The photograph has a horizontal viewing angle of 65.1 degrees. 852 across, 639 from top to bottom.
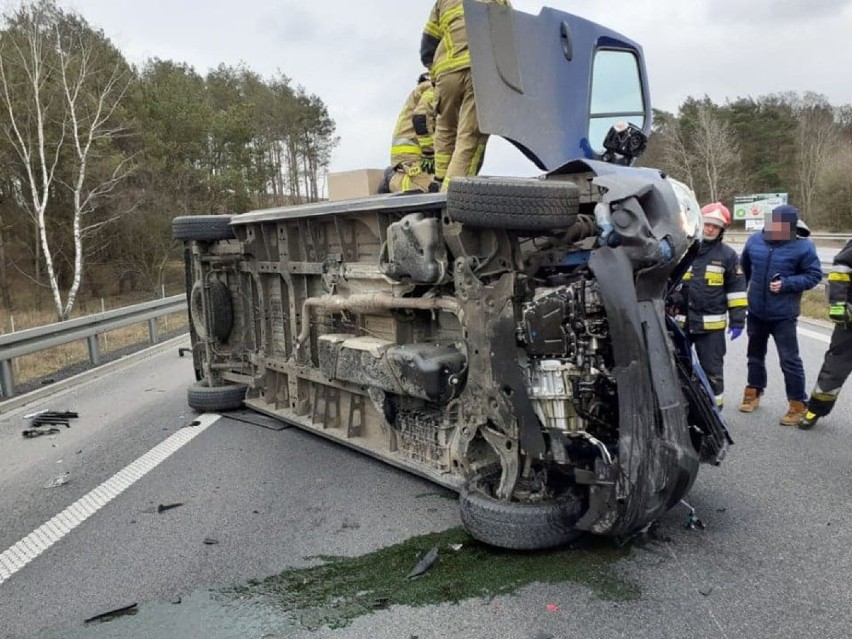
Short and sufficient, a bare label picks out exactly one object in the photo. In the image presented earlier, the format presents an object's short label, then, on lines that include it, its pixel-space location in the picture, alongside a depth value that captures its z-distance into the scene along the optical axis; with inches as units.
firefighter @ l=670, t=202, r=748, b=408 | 216.4
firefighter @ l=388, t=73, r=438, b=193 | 229.9
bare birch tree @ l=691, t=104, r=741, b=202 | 1784.8
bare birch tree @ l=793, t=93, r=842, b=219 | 1739.7
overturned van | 120.9
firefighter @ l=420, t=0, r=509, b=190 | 168.9
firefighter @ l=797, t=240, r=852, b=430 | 200.5
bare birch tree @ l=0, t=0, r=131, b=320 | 890.7
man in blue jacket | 217.3
